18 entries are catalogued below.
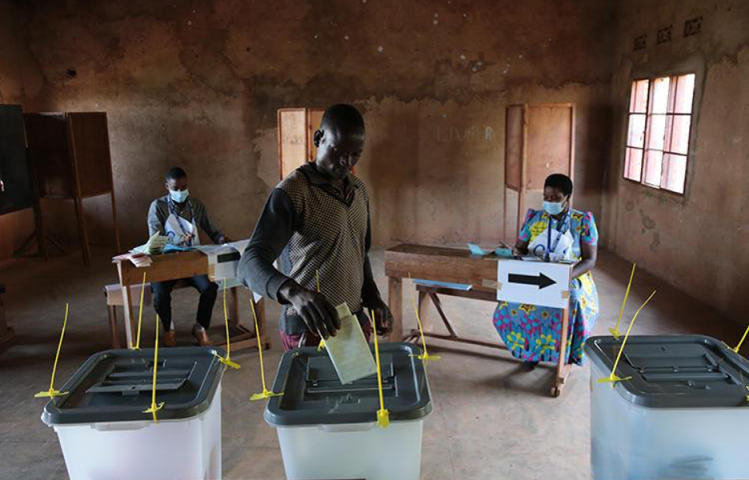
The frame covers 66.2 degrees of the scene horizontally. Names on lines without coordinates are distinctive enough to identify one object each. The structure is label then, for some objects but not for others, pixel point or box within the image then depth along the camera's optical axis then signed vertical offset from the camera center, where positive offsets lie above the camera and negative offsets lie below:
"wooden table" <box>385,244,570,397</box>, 3.39 -0.89
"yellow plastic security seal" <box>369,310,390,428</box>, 1.28 -0.64
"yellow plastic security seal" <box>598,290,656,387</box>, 1.46 -0.64
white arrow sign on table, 3.16 -0.88
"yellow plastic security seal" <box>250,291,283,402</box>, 1.37 -0.63
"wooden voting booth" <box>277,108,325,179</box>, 5.48 -0.10
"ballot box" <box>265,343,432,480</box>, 1.30 -0.68
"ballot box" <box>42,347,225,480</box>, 1.33 -0.70
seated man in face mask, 4.18 -0.77
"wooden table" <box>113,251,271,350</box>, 3.61 -0.91
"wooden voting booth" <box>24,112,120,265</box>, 6.22 -0.31
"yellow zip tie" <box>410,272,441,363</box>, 1.54 -0.62
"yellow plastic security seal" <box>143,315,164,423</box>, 1.33 -0.64
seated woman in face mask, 3.44 -0.96
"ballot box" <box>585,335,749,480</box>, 1.36 -0.69
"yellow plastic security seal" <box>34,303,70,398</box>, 1.39 -0.64
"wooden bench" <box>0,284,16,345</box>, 4.27 -1.51
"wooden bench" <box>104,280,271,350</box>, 3.91 -1.39
